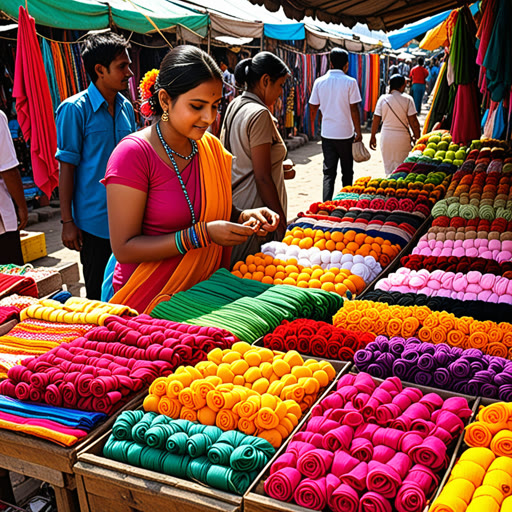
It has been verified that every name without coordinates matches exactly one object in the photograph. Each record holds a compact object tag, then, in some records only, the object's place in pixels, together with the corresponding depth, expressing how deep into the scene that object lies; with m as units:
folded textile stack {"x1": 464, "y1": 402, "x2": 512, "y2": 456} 1.42
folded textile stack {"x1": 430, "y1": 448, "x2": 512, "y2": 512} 1.24
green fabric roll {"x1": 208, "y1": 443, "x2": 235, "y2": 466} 1.45
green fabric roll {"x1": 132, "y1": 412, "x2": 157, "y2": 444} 1.55
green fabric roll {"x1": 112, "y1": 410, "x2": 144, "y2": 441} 1.58
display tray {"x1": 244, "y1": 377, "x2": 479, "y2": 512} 1.32
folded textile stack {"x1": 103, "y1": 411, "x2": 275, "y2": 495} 1.42
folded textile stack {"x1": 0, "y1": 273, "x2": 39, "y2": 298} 2.48
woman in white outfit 7.30
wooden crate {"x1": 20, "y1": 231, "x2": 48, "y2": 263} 5.53
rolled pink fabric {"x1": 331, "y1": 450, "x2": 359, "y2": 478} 1.38
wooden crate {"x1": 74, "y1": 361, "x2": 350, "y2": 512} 1.39
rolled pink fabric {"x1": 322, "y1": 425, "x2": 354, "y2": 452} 1.46
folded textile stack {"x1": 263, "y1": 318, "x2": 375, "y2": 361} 2.03
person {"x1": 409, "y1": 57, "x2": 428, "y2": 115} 9.24
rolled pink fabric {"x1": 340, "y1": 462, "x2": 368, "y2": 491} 1.33
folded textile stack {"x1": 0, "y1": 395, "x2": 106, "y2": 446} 1.58
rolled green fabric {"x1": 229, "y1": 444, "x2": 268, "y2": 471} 1.42
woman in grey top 3.53
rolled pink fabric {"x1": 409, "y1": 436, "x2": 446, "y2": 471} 1.40
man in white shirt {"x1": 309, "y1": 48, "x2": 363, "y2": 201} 6.97
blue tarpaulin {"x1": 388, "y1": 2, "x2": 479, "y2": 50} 10.27
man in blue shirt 3.41
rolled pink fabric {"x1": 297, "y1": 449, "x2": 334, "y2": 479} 1.38
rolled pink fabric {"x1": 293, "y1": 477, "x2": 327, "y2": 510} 1.32
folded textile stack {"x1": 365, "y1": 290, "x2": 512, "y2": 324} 2.35
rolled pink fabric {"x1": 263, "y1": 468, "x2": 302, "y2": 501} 1.34
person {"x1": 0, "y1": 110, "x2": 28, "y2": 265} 3.62
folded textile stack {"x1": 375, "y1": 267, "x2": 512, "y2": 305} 2.64
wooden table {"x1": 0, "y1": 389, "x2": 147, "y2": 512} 1.56
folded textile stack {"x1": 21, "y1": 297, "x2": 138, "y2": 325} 2.12
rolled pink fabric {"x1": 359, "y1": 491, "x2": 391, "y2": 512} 1.27
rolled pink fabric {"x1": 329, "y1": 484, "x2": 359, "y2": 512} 1.29
